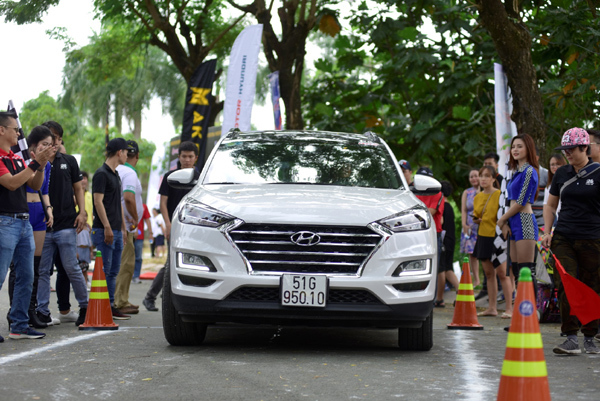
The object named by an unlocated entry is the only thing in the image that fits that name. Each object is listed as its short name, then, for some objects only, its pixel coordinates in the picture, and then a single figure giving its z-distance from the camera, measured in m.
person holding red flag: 7.18
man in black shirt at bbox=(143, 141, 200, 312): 10.35
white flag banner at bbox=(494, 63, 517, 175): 12.66
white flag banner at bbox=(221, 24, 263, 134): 16.30
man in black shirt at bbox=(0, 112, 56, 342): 7.18
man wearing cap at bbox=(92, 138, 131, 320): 9.49
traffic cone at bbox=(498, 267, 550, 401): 4.48
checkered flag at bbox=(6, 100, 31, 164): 8.01
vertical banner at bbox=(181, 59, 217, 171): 19.14
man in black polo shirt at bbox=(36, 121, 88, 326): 8.87
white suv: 6.50
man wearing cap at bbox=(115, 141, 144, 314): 10.62
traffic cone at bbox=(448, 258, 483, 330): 9.12
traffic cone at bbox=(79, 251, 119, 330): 8.43
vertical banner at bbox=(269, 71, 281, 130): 17.52
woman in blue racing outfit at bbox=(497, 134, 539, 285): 9.09
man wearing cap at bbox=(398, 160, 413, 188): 12.39
